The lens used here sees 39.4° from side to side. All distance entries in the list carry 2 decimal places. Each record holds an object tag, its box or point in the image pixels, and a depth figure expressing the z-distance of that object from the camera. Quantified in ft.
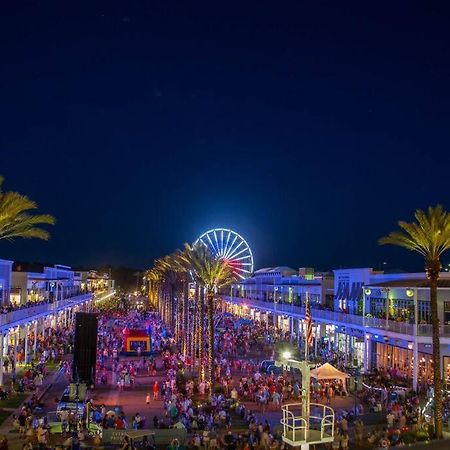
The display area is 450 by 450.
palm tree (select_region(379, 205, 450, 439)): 84.79
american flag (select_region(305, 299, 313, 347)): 62.23
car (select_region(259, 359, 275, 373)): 132.16
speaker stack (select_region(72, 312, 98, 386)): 112.37
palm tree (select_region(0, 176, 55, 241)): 89.51
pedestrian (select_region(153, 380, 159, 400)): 104.53
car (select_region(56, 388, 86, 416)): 84.32
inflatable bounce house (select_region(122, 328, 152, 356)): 158.71
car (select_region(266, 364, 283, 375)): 128.44
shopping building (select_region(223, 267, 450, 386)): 114.11
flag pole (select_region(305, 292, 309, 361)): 50.20
